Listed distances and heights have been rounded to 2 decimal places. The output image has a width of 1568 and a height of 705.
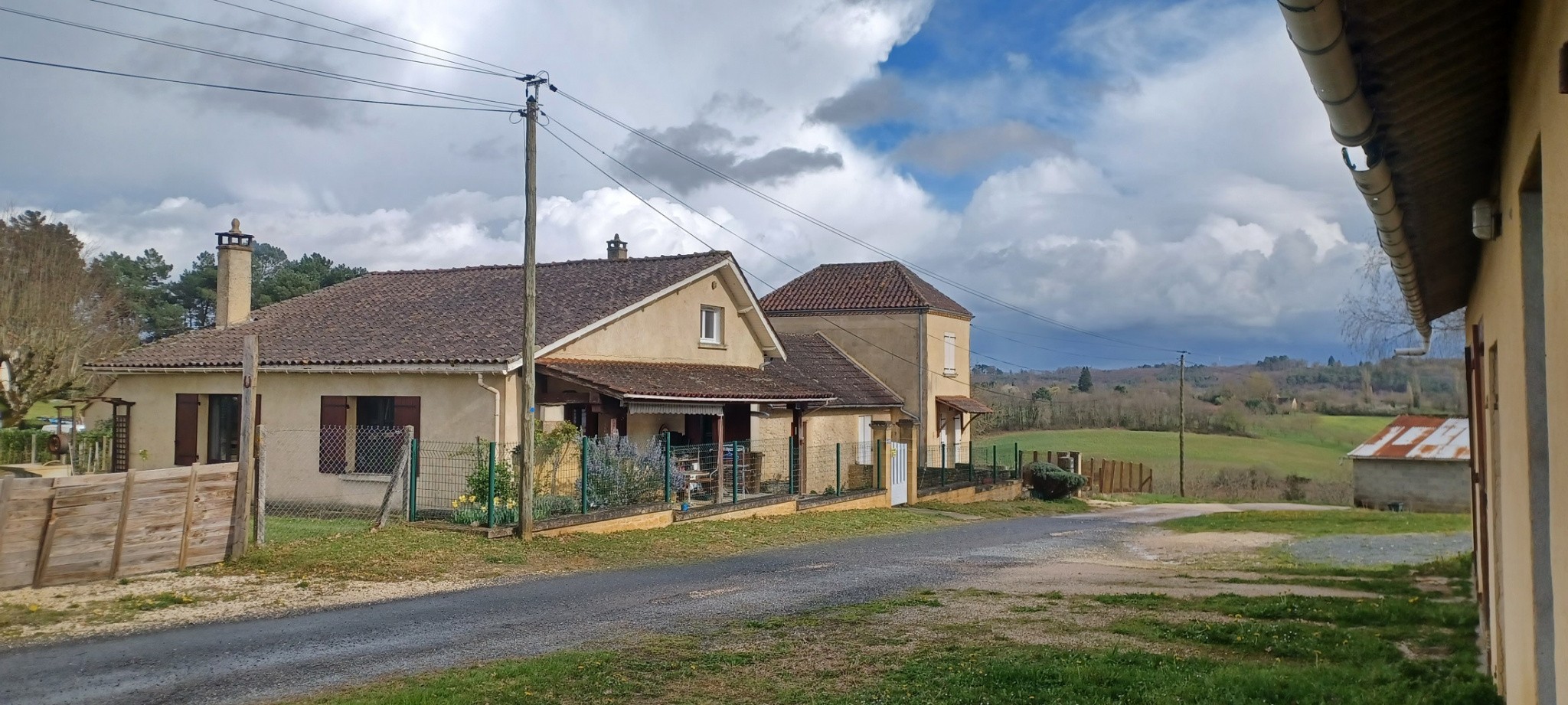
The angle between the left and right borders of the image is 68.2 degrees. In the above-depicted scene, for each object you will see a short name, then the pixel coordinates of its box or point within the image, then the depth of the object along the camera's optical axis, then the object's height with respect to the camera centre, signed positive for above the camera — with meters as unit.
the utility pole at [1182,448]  49.72 -1.11
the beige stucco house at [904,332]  40.12 +3.12
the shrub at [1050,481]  39.50 -2.05
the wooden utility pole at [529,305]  17.31 +1.72
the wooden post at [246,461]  14.26 -0.55
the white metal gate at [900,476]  30.17 -1.46
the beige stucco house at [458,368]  21.77 +1.02
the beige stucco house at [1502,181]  3.71 +1.16
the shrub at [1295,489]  51.22 -2.95
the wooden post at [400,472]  17.16 -0.82
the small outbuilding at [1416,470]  39.28 -1.62
